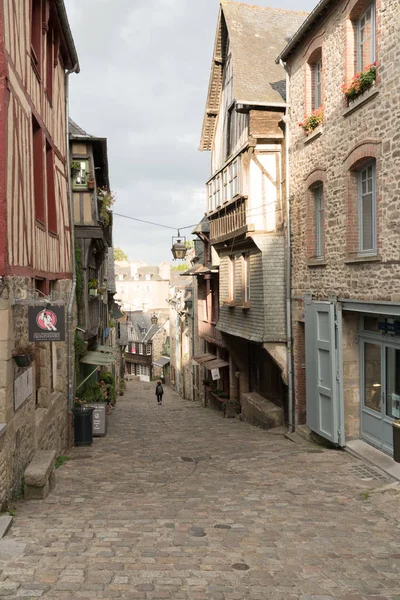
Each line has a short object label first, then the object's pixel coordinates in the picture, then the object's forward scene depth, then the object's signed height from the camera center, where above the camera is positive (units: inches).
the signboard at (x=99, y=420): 546.6 -122.6
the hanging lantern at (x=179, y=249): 759.7 +59.9
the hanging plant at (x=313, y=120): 440.1 +136.1
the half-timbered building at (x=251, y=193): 530.6 +102.8
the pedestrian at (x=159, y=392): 1129.8 -198.8
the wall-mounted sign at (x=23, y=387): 287.7 -49.9
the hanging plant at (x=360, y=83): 353.1 +134.1
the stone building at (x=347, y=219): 342.3 +51.1
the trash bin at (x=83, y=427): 486.3 -115.3
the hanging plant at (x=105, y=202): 647.9 +107.6
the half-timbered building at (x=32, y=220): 271.7 +47.1
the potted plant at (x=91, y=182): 564.0 +113.2
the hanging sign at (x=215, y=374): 826.2 -120.3
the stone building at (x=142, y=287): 3484.3 +39.2
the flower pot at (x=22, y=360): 281.1 -32.4
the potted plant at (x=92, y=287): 655.1 +8.9
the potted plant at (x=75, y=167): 556.7 +127.0
